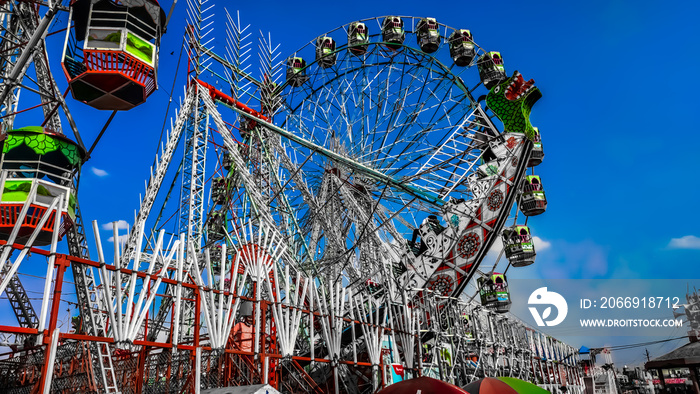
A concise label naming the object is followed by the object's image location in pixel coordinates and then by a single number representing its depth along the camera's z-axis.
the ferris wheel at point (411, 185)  22.36
